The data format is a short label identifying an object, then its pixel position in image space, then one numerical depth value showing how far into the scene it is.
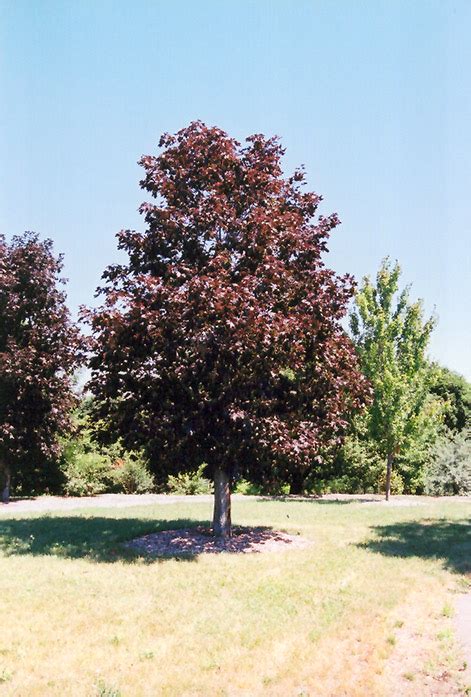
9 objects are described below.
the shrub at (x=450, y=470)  28.33
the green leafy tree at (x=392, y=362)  23.11
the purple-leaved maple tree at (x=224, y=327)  11.27
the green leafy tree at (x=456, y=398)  38.75
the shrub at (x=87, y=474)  26.42
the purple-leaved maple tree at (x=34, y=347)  20.91
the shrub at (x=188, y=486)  28.28
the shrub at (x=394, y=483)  28.75
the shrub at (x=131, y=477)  27.67
